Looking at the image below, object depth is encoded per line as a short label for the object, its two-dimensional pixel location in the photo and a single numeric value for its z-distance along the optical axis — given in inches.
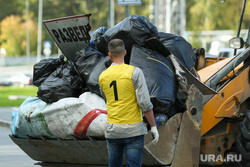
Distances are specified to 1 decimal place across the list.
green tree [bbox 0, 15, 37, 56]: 5555.9
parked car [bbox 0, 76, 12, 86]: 4116.5
